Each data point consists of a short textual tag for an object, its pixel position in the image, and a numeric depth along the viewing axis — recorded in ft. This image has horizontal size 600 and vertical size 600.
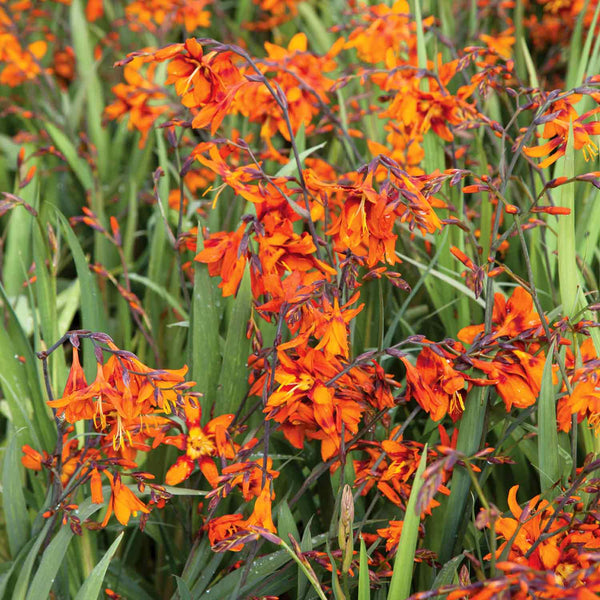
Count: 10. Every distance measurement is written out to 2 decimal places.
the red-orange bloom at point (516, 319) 5.15
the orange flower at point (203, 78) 5.15
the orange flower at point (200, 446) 5.20
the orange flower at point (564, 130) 5.13
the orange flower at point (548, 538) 4.90
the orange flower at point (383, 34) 6.32
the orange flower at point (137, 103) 6.43
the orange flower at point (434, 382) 4.96
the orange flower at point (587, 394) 4.81
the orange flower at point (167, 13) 7.43
